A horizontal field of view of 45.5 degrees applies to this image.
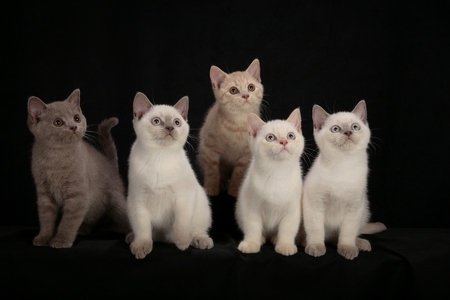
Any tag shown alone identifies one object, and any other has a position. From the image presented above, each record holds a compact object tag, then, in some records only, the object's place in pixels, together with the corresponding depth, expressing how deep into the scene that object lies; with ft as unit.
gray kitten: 9.10
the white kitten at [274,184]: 8.70
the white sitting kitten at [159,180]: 8.65
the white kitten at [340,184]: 8.84
